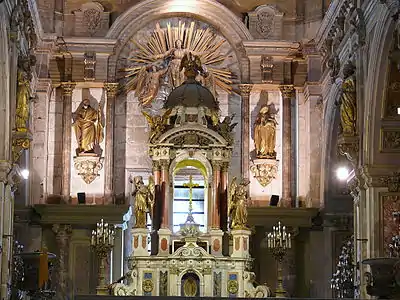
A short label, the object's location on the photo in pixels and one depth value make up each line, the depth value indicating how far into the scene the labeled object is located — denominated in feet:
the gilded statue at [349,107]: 82.48
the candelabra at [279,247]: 91.71
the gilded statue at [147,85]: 105.91
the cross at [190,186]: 94.18
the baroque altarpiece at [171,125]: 94.22
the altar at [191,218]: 88.99
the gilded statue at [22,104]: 82.99
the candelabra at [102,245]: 88.22
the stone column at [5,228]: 79.51
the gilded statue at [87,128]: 103.19
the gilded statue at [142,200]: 90.27
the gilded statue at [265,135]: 104.32
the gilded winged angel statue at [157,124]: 92.68
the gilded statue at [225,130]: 92.84
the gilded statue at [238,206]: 90.63
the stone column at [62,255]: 99.30
